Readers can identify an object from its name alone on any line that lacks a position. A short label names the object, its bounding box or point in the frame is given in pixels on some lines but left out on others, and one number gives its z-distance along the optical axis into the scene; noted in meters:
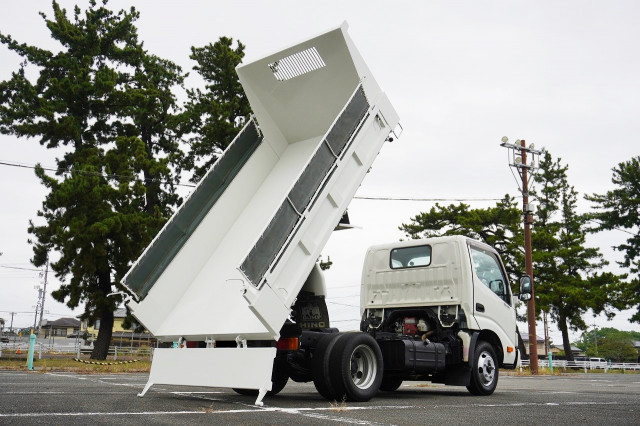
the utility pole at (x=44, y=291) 59.81
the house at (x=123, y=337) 61.38
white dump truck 6.38
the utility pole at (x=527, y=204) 21.70
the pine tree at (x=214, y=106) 24.42
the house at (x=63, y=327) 87.38
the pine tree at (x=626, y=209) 41.97
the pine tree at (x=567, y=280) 35.41
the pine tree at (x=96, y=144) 22.70
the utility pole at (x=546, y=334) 57.08
